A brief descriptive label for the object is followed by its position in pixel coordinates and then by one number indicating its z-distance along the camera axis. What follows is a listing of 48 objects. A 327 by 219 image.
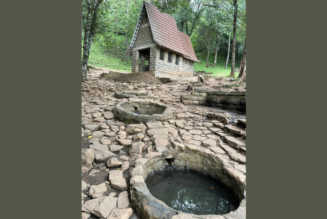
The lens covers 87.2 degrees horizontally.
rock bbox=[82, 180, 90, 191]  2.46
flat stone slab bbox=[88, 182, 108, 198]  2.34
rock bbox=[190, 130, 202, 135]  4.20
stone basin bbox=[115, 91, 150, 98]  6.88
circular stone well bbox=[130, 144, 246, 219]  1.95
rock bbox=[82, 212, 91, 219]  2.04
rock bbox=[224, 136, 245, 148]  3.44
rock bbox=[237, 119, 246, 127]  4.12
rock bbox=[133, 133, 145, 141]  3.83
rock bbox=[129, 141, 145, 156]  3.36
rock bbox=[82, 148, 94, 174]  2.82
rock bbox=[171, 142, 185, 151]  3.45
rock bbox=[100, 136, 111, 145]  3.69
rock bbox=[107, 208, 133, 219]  2.03
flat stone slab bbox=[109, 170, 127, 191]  2.48
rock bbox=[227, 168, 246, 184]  2.60
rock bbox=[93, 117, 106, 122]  4.73
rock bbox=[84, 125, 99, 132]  4.25
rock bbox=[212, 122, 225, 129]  4.44
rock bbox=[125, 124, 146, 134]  4.09
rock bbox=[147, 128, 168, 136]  3.98
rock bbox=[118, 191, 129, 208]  2.21
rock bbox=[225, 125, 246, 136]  3.80
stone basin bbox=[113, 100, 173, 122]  4.56
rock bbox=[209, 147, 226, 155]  3.38
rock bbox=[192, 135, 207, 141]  3.88
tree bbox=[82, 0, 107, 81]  7.21
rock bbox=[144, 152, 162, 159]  3.18
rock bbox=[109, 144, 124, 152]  3.47
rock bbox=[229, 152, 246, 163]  3.07
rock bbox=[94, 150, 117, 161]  3.11
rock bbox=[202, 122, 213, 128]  4.64
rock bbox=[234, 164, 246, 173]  2.82
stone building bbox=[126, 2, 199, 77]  13.35
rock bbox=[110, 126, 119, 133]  4.21
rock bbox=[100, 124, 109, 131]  4.30
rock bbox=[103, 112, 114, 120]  4.87
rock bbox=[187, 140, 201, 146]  3.67
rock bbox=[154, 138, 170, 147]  3.58
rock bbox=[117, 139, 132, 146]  3.67
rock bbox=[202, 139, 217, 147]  3.61
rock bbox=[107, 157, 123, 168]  2.98
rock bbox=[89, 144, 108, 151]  3.42
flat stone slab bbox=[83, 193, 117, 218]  2.08
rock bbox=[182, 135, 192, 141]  3.86
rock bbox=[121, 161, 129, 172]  2.90
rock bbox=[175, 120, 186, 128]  4.53
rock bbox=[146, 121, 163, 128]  4.30
